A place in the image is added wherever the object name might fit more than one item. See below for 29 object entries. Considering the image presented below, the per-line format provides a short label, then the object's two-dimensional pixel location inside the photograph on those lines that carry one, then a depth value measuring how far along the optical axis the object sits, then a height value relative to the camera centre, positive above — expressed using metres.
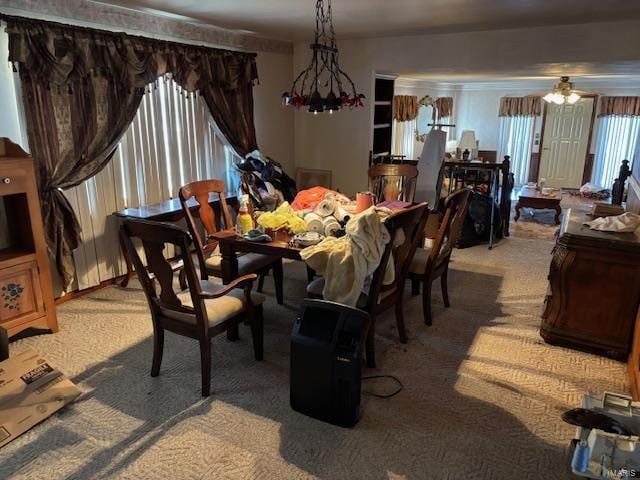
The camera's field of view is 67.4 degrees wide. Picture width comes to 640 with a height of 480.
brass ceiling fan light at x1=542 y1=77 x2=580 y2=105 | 6.68 +0.53
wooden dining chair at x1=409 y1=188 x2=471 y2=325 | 3.19 -0.84
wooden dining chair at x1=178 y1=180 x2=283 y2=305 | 3.30 -0.87
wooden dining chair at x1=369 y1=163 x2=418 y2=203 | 4.30 -0.46
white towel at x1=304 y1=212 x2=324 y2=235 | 3.03 -0.58
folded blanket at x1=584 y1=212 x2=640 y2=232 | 2.90 -0.56
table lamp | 7.08 -0.15
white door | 8.95 -0.23
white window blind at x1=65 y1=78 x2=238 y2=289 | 3.90 -0.35
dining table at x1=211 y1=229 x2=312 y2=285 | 2.82 -0.69
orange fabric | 3.52 -0.50
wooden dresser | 2.82 -0.95
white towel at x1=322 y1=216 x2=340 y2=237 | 2.97 -0.59
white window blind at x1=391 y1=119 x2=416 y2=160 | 7.83 -0.12
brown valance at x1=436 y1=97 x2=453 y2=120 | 9.20 +0.47
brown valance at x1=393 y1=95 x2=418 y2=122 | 7.61 +0.37
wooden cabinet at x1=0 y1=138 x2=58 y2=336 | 2.93 -0.77
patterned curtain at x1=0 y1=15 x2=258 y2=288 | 3.23 +0.26
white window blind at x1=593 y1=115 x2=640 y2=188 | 8.59 -0.25
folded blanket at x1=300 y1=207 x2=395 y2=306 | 2.50 -0.66
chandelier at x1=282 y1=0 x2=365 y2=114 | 2.76 +0.17
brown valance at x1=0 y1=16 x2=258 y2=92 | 3.15 +0.56
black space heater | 2.19 -1.04
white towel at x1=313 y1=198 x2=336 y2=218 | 3.17 -0.51
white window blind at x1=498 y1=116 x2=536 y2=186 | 9.52 -0.22
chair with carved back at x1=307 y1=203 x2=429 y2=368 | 2.57 -0.81
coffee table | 6.40 -0.93
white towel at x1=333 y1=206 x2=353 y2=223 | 3.13 -0.54
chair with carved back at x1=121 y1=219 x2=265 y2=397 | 2.27 -0.90
